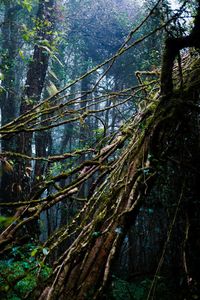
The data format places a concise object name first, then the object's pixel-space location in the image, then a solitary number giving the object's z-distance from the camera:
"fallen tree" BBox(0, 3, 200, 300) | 1.79
